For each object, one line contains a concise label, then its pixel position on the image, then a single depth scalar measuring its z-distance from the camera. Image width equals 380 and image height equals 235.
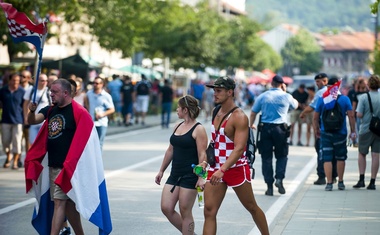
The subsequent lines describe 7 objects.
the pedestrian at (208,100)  41.31
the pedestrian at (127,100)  33.91
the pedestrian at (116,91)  33.75
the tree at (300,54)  168.62
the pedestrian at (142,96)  35.38
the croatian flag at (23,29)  10.82
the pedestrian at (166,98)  33.50
